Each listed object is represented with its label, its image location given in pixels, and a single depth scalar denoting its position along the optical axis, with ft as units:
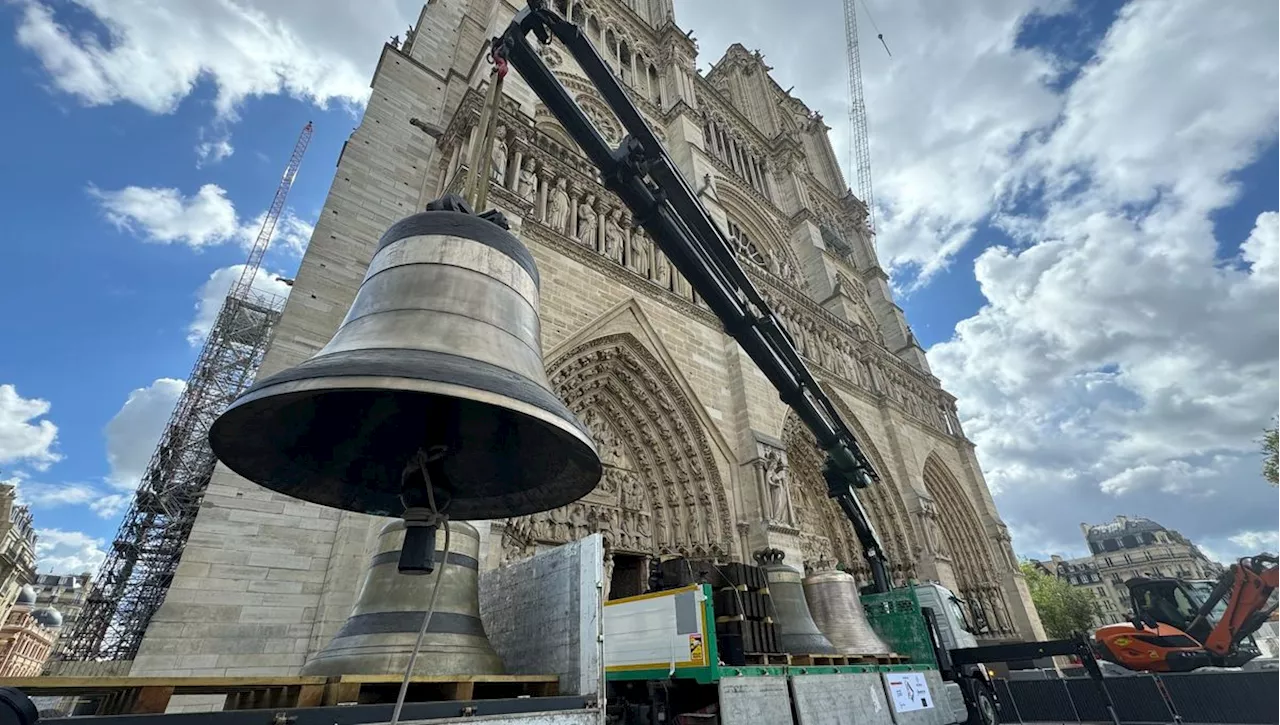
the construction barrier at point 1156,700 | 29.09
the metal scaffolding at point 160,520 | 45.16
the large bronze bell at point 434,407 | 5.51
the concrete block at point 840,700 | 13.89
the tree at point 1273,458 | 54.85
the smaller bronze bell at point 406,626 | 7.38
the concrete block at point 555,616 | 8.02
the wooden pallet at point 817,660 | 16.35
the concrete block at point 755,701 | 12.28
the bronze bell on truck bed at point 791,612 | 19.98
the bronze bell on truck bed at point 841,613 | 21.59
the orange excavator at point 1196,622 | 37.68
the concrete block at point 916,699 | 17.61
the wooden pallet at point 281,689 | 4.86
